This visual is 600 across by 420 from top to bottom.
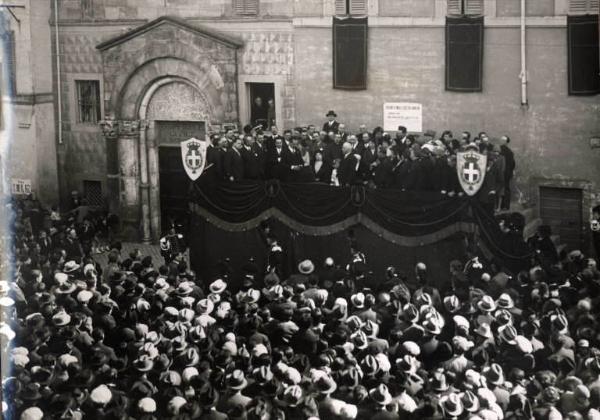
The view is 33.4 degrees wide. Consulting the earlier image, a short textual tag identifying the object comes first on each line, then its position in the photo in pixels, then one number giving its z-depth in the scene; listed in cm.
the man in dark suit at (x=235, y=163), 1544
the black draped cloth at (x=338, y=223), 1420
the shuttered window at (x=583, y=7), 1297
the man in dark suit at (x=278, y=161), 1533
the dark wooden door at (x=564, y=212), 1353
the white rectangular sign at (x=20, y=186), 1560
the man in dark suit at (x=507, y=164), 1386
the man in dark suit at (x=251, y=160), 1548
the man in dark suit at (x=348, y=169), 1508
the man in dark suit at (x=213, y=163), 1554
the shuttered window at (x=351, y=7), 1445
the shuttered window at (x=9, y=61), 1545
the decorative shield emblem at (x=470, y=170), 1406
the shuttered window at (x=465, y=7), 1376
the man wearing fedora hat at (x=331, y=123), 1487
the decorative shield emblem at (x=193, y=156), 1563
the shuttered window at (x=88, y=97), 1623
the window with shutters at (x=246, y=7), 1516
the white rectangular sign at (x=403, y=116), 1424
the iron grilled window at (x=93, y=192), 1614
